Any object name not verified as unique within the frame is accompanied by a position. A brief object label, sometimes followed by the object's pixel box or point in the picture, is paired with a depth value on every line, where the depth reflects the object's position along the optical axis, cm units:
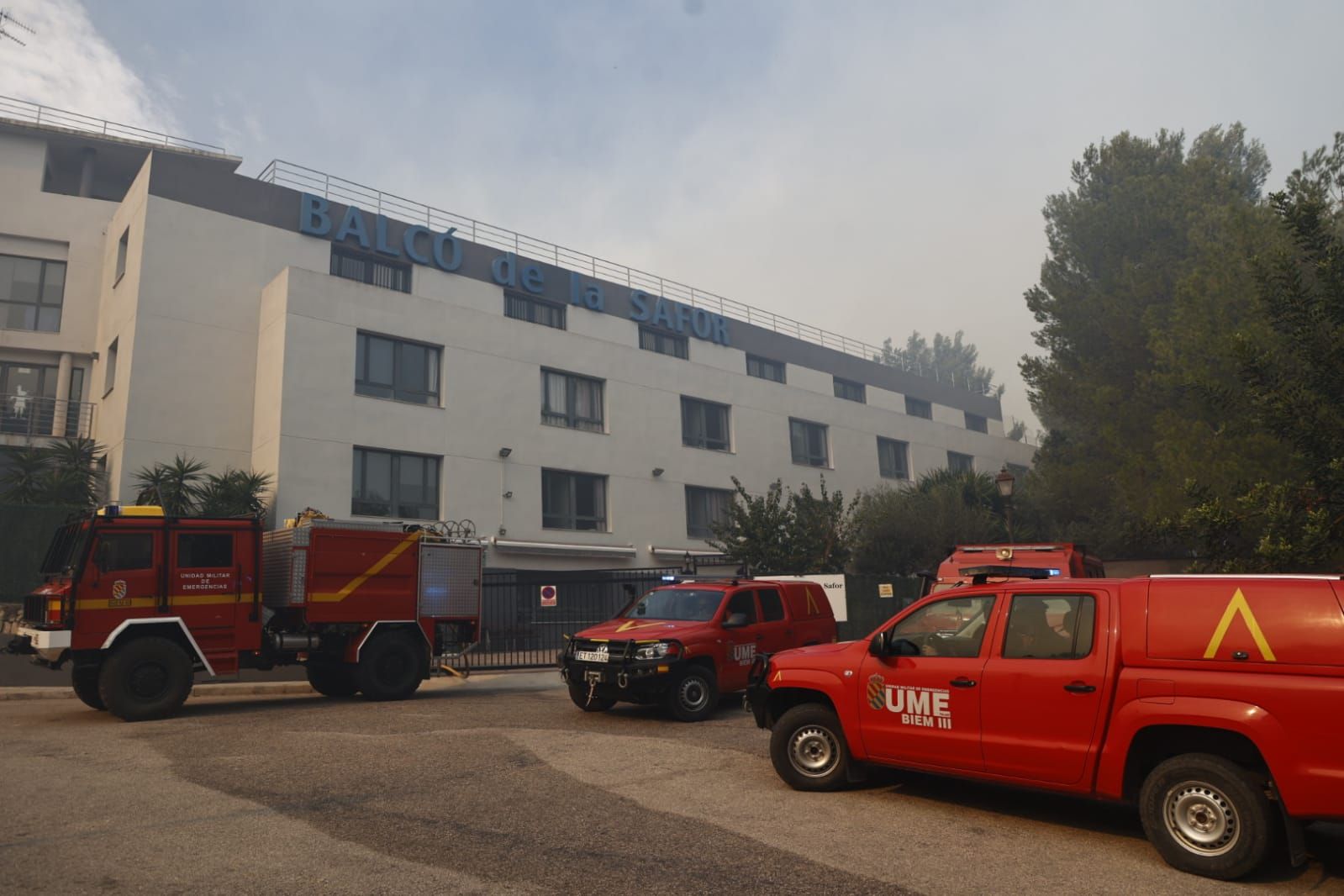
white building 2314
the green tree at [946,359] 9725
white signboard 2041
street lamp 1909
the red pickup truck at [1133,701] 484
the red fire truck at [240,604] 1131
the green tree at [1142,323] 1775
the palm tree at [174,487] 2078
